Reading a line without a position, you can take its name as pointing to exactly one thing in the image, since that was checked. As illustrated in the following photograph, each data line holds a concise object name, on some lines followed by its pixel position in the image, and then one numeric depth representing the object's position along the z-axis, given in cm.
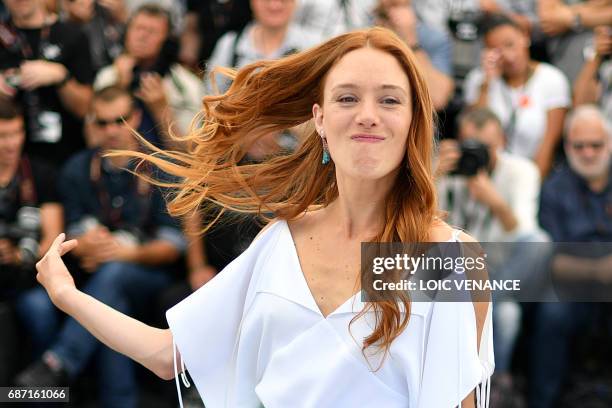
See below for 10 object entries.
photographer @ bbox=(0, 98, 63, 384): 1202
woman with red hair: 609
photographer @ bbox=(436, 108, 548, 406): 1212
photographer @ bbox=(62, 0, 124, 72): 1409
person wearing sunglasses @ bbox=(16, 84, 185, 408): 1209
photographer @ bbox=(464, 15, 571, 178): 1353
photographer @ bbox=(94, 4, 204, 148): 1329
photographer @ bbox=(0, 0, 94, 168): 1335
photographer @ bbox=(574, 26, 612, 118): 1359
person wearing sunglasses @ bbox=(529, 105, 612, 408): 1199
